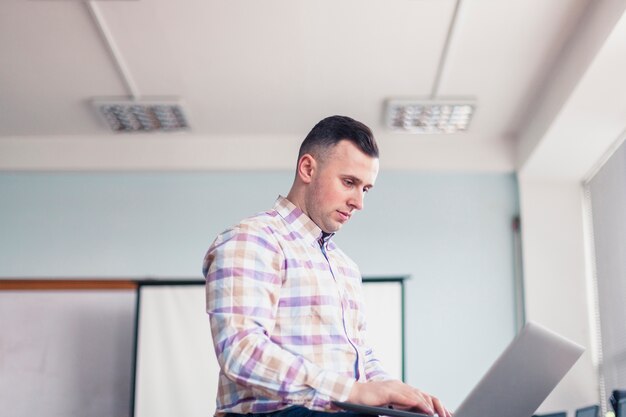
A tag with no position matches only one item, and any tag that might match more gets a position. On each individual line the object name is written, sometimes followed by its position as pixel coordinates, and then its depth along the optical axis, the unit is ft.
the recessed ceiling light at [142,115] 14.39
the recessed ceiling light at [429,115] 14.26
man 4.31
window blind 13.38
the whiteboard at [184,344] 14.35
